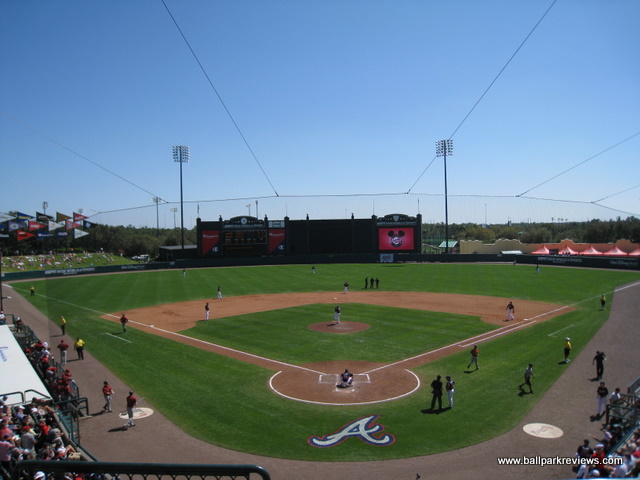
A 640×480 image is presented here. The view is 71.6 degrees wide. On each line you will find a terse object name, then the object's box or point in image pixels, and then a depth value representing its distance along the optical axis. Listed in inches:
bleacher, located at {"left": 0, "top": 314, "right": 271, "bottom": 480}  122.9
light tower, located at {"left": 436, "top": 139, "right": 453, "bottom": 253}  3326.8
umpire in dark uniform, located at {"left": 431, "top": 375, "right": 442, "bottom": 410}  658.2
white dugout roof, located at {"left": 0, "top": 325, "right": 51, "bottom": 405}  532.3
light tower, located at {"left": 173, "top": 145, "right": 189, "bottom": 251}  3489.2
